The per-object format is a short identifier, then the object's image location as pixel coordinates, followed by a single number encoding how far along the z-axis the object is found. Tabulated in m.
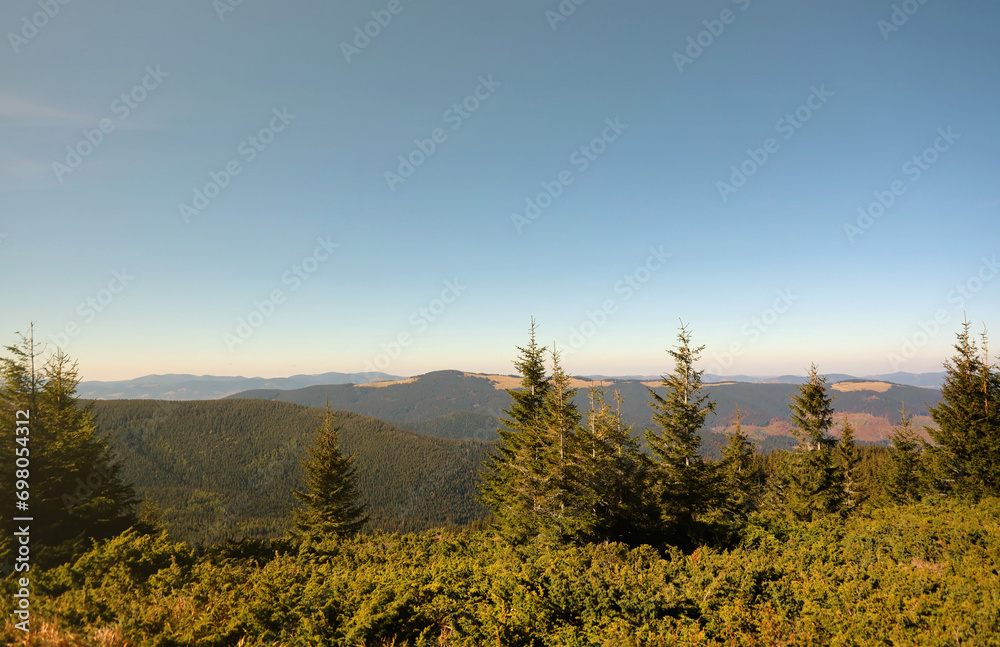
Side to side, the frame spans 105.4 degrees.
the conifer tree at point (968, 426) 23.41
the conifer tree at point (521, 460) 19.00
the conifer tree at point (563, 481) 17.81
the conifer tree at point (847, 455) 34.52
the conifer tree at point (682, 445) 22.59
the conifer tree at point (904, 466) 33.06
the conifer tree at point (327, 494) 28.16
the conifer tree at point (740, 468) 34.72
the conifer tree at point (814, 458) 26.05
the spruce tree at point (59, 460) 16.66
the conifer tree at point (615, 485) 19.41
